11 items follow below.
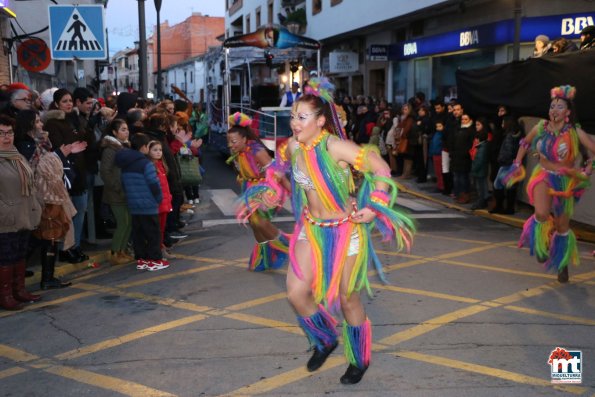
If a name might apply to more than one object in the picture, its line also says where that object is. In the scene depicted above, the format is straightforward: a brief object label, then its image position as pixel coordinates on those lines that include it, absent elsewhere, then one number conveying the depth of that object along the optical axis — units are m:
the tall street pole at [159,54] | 23.82
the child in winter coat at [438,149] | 13.55
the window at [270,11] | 34.62
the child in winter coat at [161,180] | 7.95
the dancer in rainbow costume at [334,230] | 4.30
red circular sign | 13.11
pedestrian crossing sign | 9.54
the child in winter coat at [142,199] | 7.63
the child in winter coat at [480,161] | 11.55
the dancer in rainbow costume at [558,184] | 6.89
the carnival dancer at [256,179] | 7.28
